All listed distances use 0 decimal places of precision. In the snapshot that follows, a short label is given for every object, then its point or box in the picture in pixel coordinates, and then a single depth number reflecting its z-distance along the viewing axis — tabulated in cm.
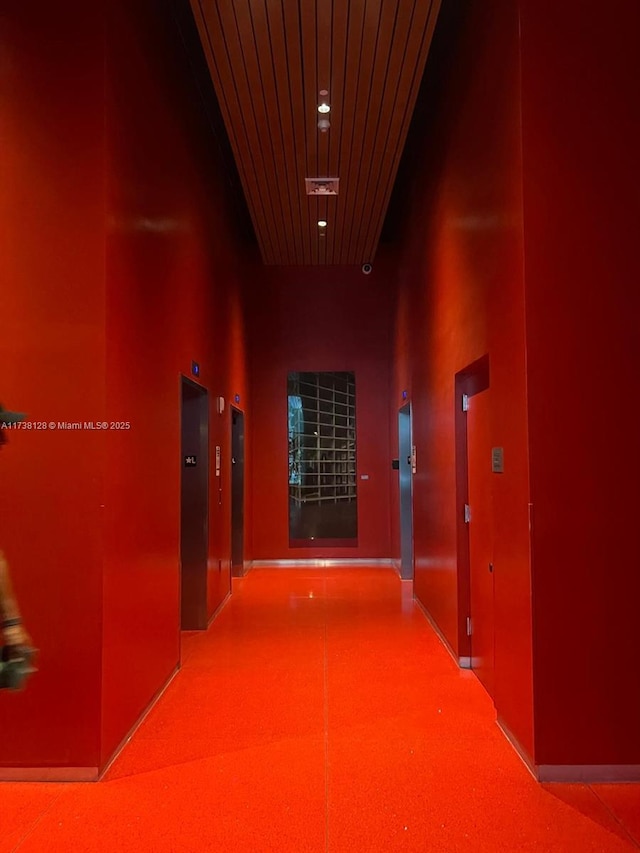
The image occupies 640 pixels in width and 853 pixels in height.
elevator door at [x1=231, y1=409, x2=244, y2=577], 795
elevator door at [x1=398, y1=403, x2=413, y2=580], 786
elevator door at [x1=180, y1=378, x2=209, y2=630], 541
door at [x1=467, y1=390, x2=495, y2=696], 392
